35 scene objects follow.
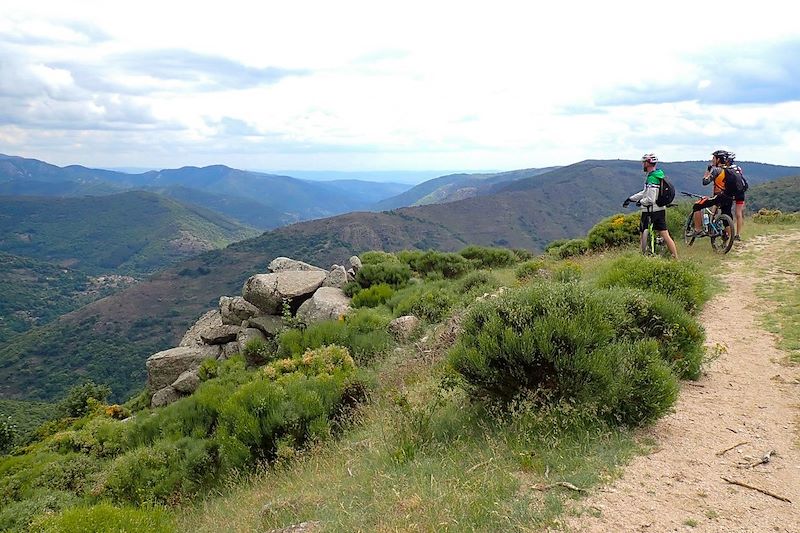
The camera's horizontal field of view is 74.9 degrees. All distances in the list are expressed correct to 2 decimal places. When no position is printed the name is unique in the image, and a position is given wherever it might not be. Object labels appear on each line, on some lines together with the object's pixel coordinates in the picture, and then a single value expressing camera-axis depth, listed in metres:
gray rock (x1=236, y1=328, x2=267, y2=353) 12.19
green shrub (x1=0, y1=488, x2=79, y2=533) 6.70
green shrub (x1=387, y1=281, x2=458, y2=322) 11.20
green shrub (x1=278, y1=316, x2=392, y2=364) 9.71
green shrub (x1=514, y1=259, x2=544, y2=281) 13.00
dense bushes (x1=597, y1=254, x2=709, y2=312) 7.86
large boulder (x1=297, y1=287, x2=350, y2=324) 12.01
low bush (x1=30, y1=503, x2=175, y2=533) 4.57
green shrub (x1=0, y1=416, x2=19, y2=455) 18.14
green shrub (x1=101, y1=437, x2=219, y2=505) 6.94
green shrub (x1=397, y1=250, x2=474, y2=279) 15.88
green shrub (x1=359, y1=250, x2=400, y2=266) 15.54
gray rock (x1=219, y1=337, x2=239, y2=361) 12.74
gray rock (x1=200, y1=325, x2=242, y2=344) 13.66
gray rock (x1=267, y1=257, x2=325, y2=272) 16.23
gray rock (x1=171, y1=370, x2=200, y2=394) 11.89
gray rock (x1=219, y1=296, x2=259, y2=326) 13.71
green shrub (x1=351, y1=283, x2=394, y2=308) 12.76
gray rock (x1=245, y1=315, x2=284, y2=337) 12.41
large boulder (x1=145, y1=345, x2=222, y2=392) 13.74
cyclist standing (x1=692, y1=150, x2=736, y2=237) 11.93
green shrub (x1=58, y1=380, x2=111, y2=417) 17.03
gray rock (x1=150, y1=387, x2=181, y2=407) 12.08
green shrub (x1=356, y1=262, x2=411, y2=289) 14.11
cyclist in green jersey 10.61
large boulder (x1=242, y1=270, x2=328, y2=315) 13.26
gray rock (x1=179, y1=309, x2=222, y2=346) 15.65
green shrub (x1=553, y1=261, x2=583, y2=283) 10.16
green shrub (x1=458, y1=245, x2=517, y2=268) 17.62
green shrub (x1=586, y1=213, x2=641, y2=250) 15.60
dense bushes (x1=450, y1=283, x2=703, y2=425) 4.66
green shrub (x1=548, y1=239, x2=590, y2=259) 16.19
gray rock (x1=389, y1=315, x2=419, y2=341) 10.25
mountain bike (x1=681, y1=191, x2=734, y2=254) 12.16
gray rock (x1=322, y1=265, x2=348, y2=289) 14.26
